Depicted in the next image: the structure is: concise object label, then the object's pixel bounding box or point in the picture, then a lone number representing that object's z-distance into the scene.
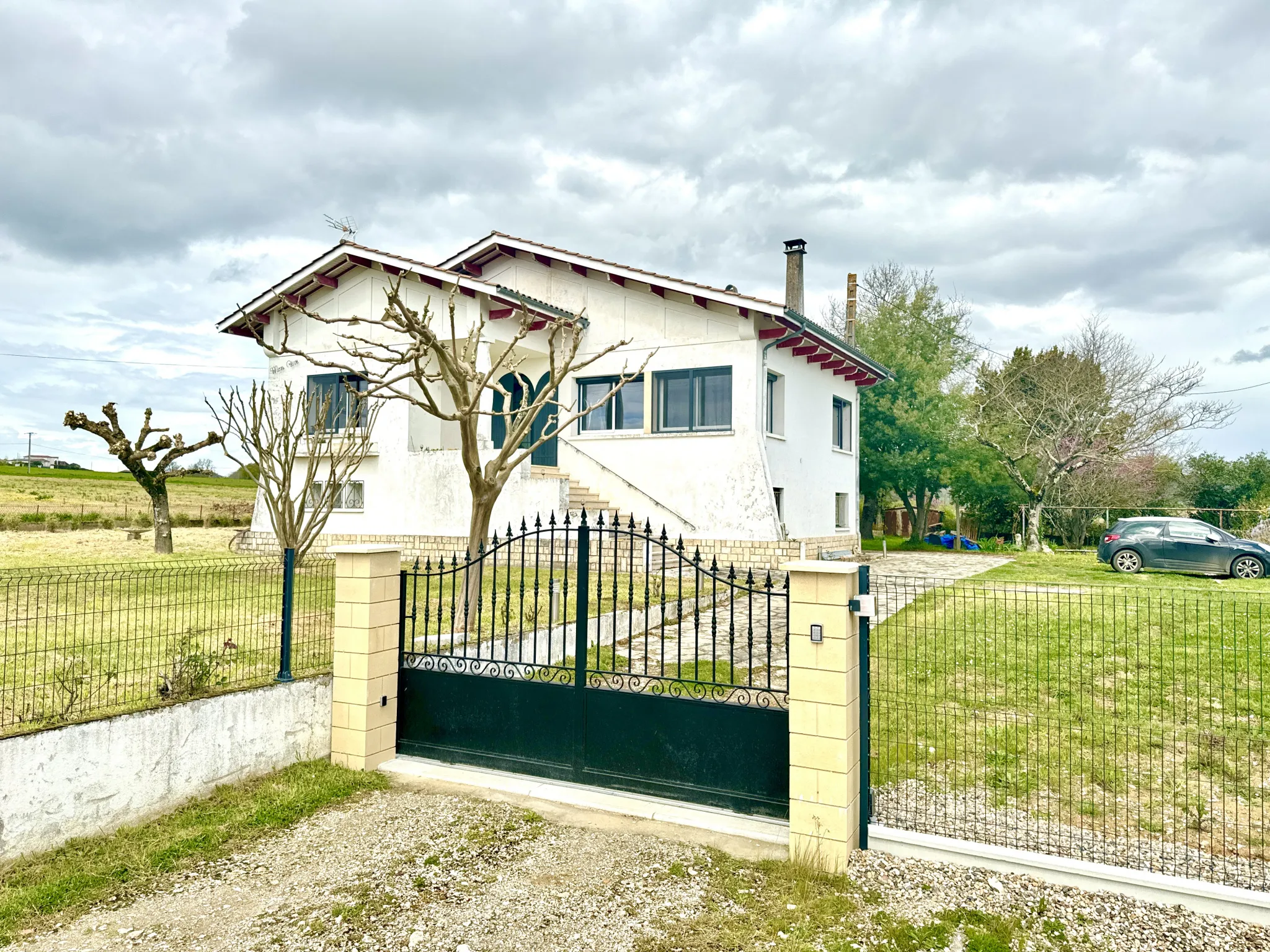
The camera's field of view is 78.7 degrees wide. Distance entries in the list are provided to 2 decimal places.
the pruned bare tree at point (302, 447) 14.88
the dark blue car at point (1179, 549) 16.97
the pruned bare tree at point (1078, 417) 27.77
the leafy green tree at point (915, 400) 26.47
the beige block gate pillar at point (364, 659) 6.42
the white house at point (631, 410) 16.67
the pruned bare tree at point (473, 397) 8.27
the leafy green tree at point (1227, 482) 30.16
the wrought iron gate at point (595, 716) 5.38
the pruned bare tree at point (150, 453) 18.81
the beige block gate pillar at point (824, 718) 4.74
